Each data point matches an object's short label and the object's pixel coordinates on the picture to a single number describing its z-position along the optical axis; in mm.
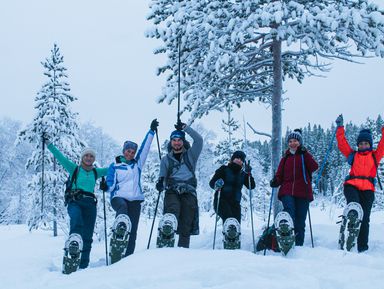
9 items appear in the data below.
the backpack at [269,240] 7609
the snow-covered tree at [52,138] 17984
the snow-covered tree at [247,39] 8328
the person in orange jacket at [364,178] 6625
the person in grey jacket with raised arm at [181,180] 6508
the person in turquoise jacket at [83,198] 6629
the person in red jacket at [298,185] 6953
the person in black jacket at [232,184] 7633
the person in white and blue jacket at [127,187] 6766
